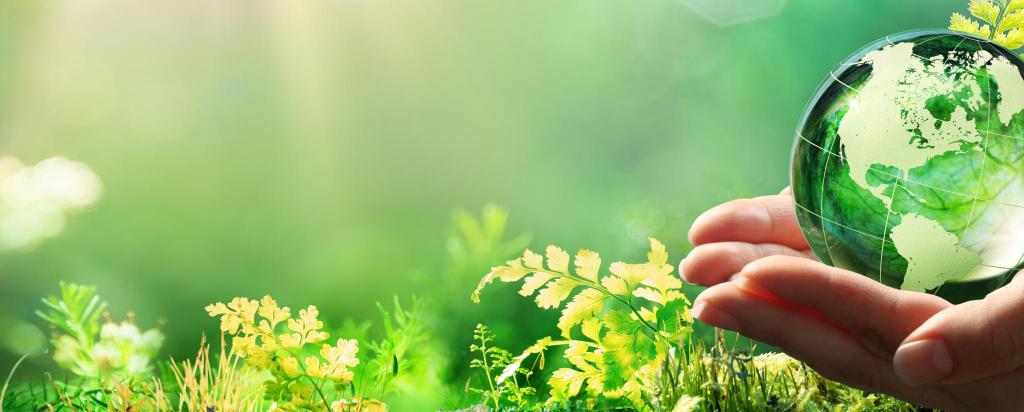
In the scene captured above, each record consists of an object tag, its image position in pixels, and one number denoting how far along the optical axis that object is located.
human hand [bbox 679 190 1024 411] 1.09
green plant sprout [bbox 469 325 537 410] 2.28
